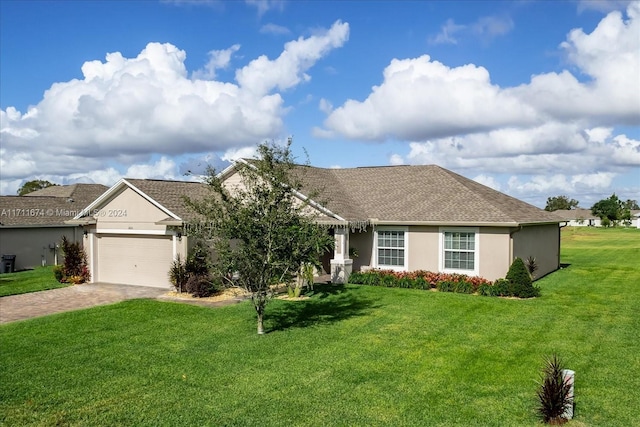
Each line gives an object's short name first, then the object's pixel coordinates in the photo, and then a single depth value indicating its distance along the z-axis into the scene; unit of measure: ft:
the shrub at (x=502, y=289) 62.08
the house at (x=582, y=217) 402.72
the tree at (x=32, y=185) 246.06
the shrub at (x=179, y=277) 66.95
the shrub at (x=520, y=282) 61.05
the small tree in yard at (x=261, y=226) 42.50
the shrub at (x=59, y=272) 80.18
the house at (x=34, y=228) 100.58
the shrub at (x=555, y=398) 26.30
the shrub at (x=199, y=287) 63.41
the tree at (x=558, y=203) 474.49
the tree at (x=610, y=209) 370.65
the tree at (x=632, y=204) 518.50
